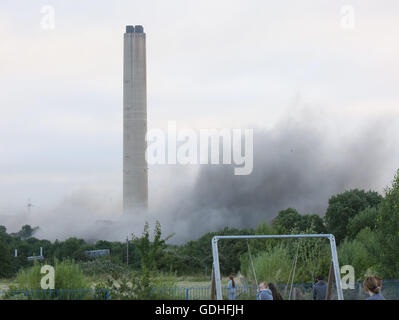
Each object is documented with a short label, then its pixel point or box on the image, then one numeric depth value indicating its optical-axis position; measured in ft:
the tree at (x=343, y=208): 211.20
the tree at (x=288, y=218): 214.07
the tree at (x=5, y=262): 182.80
